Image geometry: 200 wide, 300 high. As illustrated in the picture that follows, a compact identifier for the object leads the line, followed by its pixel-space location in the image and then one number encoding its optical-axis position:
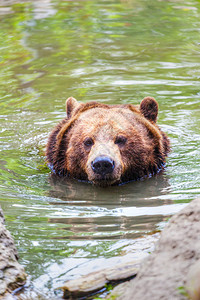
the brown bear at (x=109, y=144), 13.37
